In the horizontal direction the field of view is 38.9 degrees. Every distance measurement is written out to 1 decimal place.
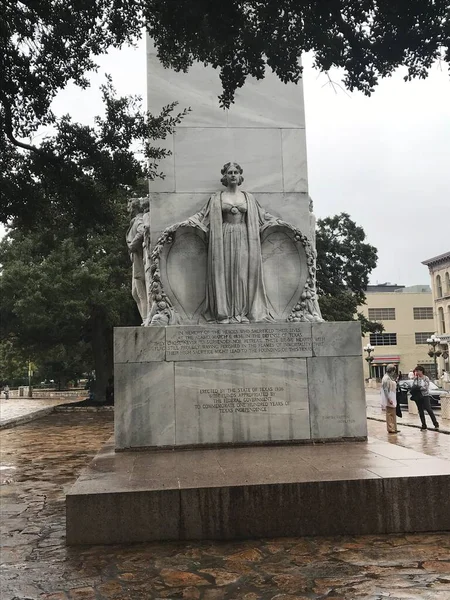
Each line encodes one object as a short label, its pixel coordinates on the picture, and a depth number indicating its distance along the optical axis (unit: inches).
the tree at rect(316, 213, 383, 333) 1656.0
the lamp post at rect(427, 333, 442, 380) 1640.0
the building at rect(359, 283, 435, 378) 3272.6
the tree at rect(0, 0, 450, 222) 169.9
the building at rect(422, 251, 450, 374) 2780.5
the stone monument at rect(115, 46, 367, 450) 331.3
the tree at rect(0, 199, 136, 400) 1179.3
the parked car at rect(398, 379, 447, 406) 1021.2
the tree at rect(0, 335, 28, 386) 1432.9
